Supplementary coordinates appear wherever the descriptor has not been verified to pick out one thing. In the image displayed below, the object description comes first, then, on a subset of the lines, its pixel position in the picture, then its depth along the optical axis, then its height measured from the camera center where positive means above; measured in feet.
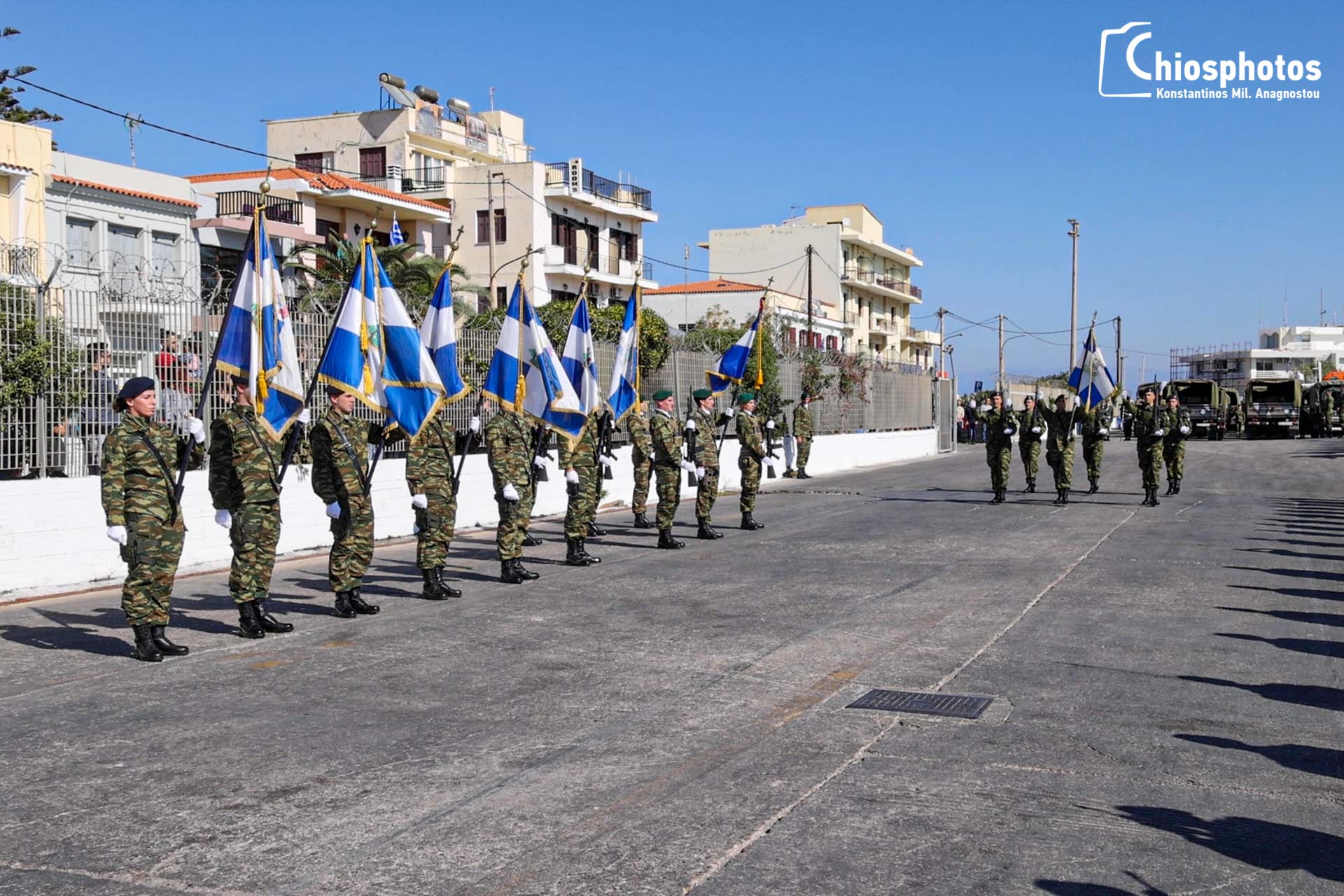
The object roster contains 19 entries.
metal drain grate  23.09 -5.15
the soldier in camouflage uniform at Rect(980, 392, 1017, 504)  70.03 -1.59
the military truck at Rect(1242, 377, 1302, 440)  182.39 +1.05
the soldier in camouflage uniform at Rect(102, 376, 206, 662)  28.40 -2.07
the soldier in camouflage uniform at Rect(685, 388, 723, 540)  52.80 -1.70
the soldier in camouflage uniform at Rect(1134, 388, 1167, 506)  68.28 -1.41
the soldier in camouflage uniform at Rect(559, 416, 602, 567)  45.34 -2.65
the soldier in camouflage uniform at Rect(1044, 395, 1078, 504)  69.31 -1.66
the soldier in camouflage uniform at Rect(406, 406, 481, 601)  37.68 -2.27
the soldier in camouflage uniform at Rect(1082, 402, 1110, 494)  75.41 -1.53
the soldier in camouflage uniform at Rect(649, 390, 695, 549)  49.98 -1.67
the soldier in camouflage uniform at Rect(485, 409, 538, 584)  40.83 -2.29
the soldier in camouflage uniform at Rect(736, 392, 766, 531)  55.83 -1.67
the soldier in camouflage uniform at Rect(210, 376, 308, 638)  31.09 -2.03
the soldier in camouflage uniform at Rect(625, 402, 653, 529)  52.65 -1.73
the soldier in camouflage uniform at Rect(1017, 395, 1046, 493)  76.07 -1.46
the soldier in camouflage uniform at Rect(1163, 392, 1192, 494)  70.95 -1.49
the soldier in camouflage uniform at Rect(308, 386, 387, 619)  34.06 -2.07
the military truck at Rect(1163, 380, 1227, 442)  179.11 +1.17
